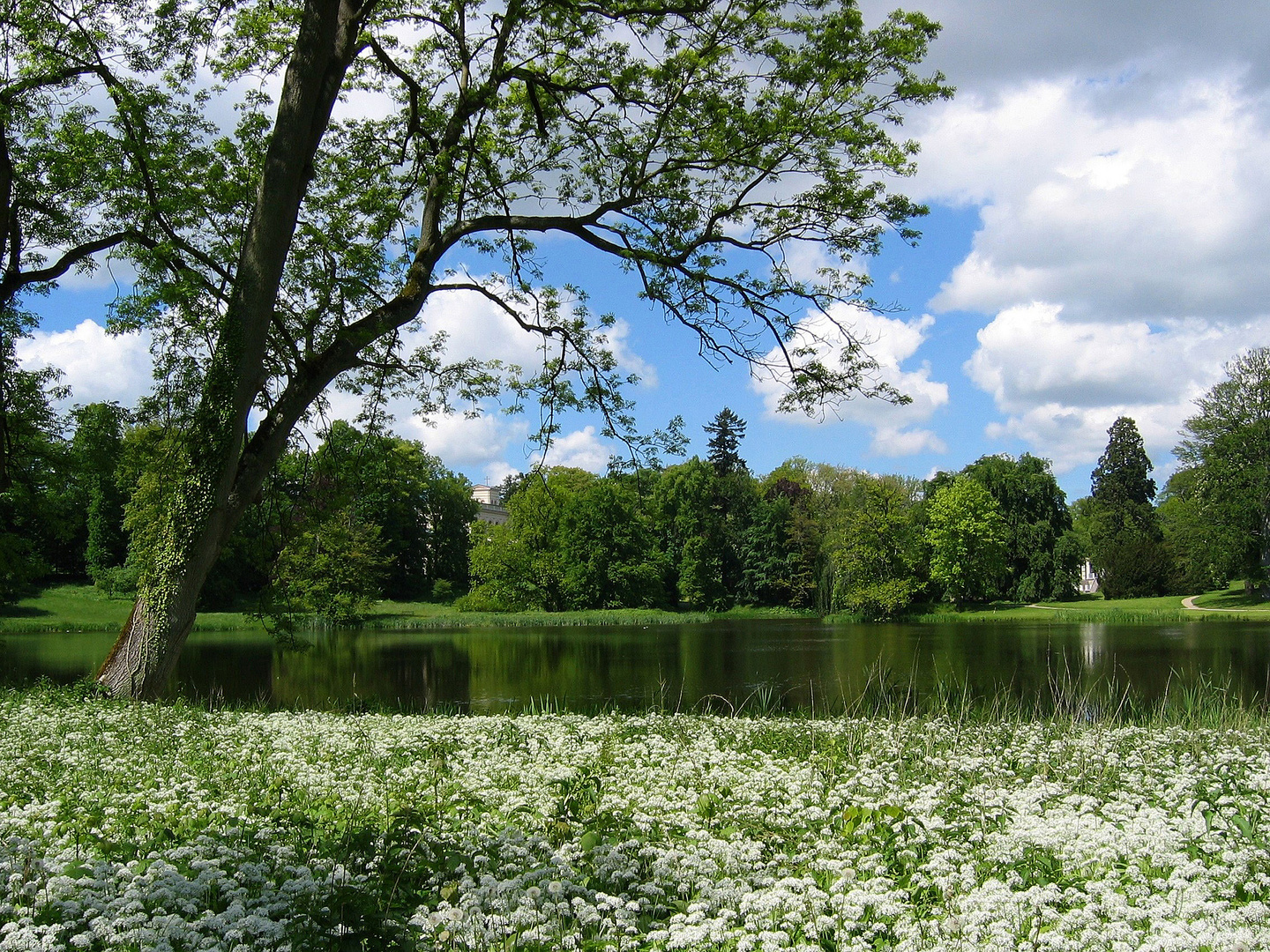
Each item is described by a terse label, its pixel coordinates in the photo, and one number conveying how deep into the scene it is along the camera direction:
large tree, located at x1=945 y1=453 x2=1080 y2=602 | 63.94
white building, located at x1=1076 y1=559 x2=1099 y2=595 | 96.39
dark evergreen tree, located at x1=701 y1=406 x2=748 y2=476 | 80.69
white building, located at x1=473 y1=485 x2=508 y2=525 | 119.90
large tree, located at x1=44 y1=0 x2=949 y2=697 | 11.20
